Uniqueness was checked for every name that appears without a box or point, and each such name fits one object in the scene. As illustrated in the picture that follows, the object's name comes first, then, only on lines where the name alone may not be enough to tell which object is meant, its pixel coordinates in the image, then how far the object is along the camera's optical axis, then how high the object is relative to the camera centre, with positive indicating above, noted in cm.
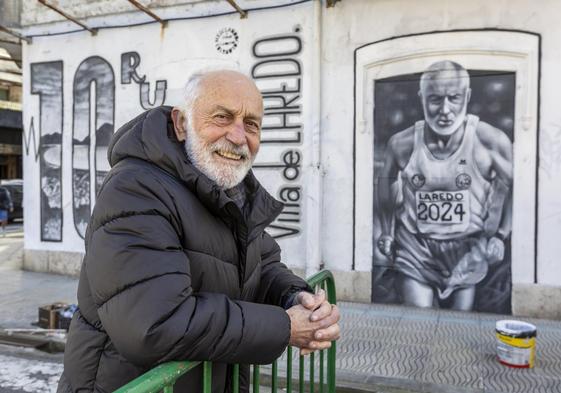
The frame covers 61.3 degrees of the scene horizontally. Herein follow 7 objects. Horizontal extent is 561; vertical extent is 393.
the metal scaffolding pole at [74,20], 724 +264
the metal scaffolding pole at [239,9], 692 +262
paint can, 450 -153
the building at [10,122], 2417 +324
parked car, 1970 -69
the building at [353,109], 611 +109
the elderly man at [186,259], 141 -25
